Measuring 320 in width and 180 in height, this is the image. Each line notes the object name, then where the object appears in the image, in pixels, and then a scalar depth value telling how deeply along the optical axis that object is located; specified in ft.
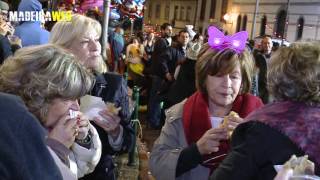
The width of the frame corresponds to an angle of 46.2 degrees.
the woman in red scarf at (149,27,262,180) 7.22
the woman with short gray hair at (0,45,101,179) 5.18
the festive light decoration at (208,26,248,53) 7.60
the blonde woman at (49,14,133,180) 7.86
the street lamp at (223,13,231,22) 120.99
